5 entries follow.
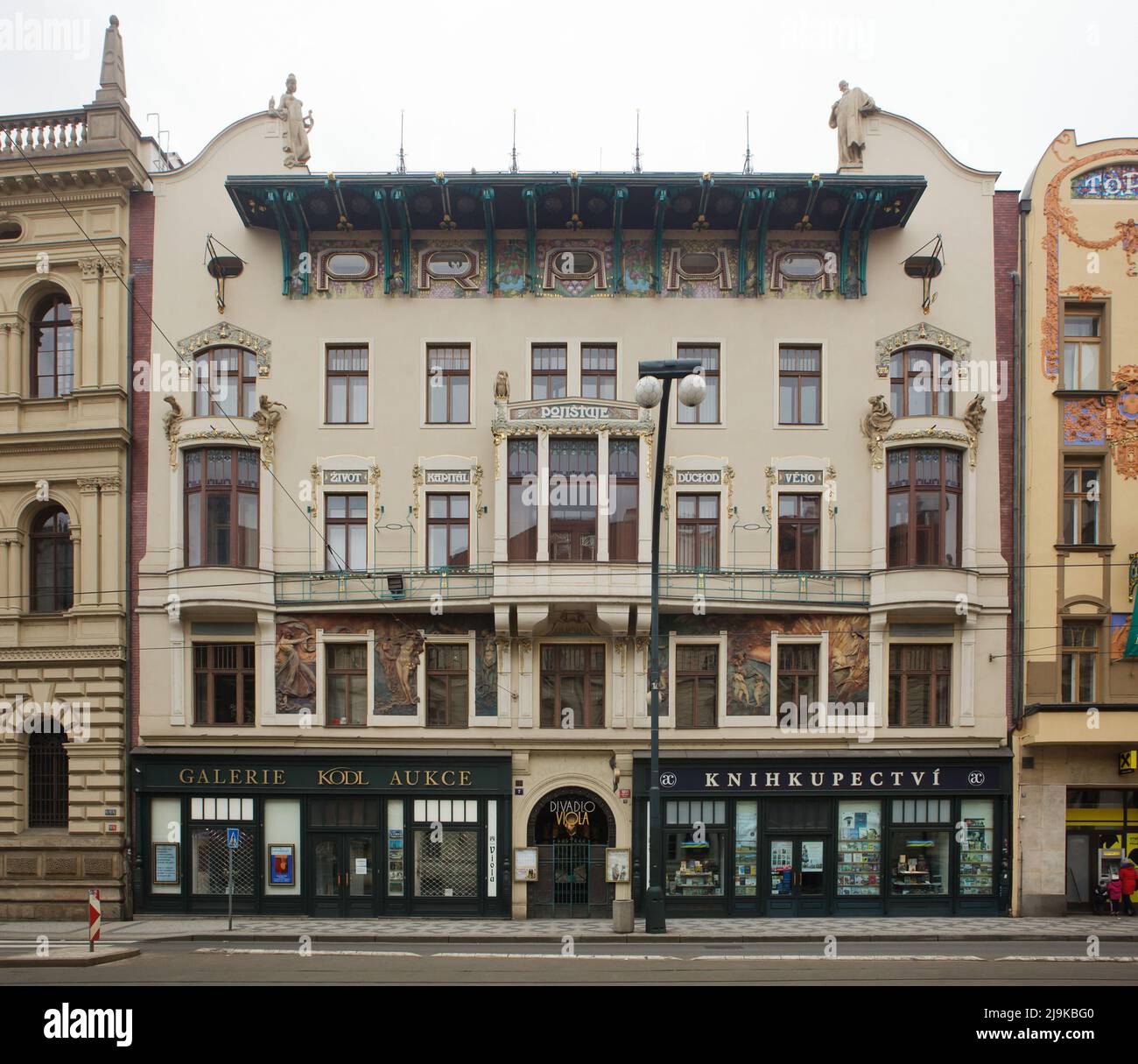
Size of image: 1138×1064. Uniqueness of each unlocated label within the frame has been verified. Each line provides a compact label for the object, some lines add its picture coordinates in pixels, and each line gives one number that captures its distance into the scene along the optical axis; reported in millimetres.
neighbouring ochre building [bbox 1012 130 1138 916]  25672
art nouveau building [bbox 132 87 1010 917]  25594
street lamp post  19438
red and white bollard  19375
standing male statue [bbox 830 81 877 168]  26969
